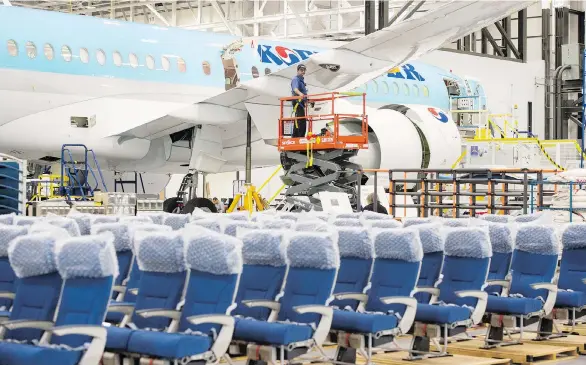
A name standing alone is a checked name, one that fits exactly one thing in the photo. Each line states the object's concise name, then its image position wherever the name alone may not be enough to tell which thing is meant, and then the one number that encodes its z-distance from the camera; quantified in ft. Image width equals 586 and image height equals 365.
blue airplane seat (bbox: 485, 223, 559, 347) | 58.90
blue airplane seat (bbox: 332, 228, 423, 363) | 49.52
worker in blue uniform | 105.52
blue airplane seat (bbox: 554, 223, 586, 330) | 62.98
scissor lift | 108.97
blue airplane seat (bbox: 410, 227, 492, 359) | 53.77
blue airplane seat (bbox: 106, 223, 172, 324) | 48.93
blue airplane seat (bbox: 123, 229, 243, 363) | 42.01
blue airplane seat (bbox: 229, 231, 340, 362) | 45.23
